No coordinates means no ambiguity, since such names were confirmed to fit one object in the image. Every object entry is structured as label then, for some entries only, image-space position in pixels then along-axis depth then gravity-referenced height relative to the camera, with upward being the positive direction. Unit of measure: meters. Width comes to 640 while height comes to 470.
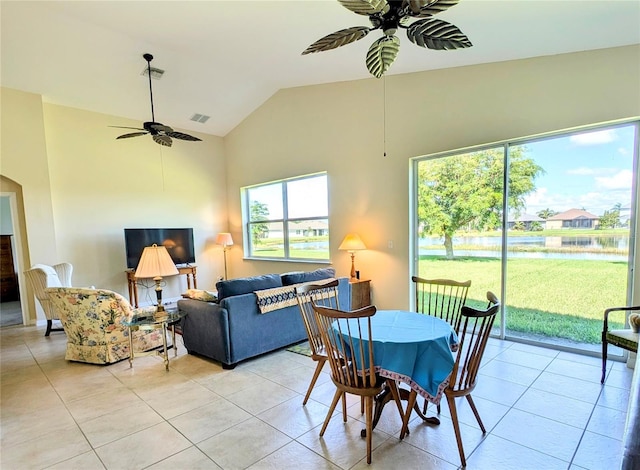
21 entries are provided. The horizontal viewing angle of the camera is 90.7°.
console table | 5.74 -1.13
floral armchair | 3.33 -1.07
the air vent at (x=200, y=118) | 6.29 +2.04
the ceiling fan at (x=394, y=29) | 1.71 +1.11
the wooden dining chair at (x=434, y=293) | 2.52 -1.13
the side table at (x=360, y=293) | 4.68 -1.18
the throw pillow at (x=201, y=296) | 3.45 -0.86
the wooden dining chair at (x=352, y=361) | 1.86 -0.92
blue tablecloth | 1.87 -0.89
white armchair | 4.38 -0.83
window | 5.66 -0.05
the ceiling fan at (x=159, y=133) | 4.15 +1.20
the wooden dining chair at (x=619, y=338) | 2.54 -1.10
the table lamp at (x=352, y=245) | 4.74 -0.46
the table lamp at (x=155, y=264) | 3.14 -0.44
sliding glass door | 3.13 -0.21
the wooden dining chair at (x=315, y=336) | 2.34 -0.88
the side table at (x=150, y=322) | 3.23 -1.06
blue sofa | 3.16 -1.12
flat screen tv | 5.78 -0.41
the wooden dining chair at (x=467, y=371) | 1.80 -0.96
